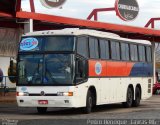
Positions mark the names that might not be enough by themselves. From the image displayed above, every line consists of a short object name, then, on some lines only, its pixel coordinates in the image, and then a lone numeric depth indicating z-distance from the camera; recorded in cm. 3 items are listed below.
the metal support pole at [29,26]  2993
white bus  1933
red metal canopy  2748
